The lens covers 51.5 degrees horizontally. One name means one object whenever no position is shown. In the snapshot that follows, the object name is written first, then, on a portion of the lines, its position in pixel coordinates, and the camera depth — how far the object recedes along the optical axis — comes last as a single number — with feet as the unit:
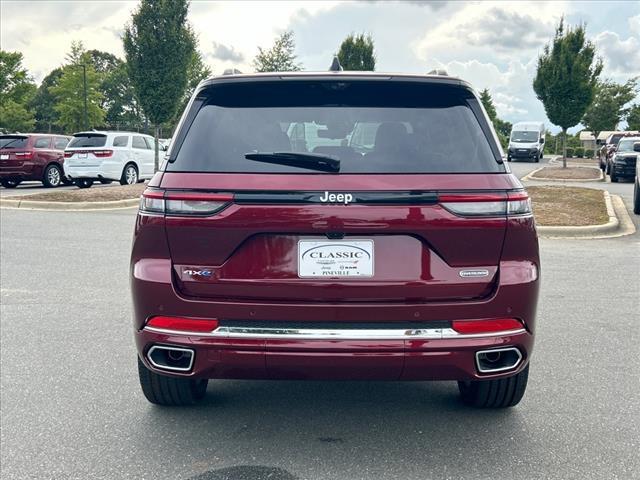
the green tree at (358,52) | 130.41
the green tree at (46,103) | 312.91
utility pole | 190.70
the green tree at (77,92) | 199.31
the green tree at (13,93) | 194.70
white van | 129.18
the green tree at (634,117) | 200.85
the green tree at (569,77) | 91.40
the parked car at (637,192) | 45.68
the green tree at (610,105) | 200.13
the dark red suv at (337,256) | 9.66
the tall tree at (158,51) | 66.33
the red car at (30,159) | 69.26
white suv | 63.72
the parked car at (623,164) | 76.13
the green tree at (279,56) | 121.29
